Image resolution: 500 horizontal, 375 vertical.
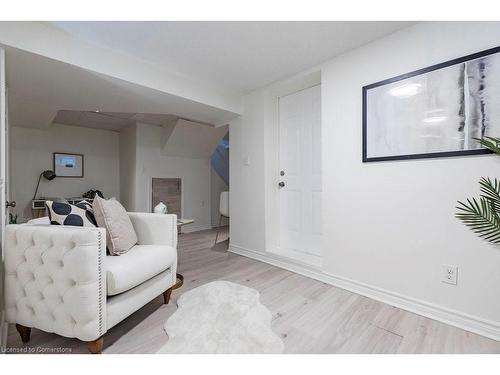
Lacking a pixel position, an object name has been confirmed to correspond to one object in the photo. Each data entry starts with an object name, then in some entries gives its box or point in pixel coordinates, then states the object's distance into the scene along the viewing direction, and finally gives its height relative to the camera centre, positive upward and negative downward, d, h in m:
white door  2.53 +0.12
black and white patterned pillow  1.44 -0.19
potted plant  1.33 -0.14
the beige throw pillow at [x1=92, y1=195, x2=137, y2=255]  1.56 -0.28
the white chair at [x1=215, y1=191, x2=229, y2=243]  3.63 -0.29
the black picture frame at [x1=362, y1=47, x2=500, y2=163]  1.42 +0.67
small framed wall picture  4.20 +0.39
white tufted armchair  1.14 -0.51
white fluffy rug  1.27 -0.88
